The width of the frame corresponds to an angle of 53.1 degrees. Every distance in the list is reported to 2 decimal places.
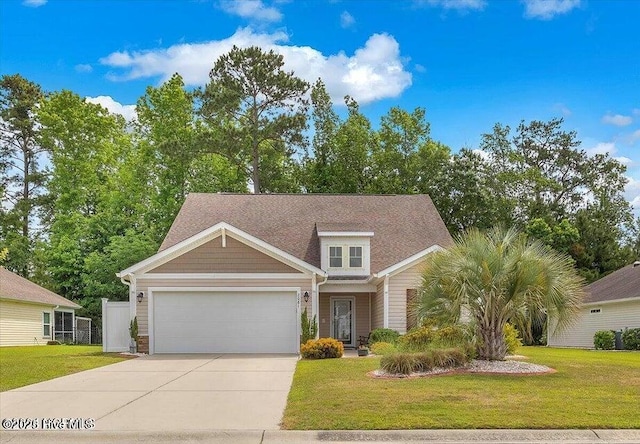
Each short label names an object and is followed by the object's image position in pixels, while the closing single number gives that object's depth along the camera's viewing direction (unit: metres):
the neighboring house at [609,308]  27.33
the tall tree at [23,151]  48.38
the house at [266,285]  22.88
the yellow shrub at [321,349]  19.51
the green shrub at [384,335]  22.69
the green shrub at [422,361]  13.95
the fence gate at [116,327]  23.89
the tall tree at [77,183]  42.28
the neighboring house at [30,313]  30.97
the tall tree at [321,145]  44.47
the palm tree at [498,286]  14.88
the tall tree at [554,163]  51.21
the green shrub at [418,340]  15.98
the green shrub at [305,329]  22.70
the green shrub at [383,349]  16.03
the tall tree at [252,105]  43.09
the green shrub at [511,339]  18.56
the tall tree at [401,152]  43.69
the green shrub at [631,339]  25.73
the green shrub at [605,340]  27.19
